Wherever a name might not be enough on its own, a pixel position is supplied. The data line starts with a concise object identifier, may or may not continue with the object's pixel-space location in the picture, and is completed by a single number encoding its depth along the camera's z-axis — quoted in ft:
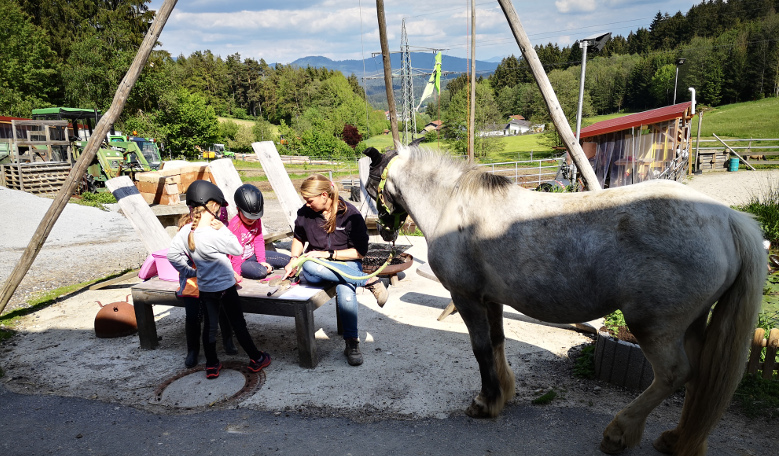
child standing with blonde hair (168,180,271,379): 12.84
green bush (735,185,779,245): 23.70
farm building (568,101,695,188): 53.21
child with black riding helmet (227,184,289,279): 15.53
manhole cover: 12.58
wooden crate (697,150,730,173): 76.64
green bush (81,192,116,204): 52.75
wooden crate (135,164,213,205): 34.12
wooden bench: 13.82
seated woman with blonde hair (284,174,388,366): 14.44
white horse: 8.03
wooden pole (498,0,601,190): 16.80
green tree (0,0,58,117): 94.84
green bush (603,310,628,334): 15.70
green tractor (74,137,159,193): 57.21
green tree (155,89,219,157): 114.62
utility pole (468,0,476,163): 44.08
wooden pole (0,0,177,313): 18.12
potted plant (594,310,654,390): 11.96
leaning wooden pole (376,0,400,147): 25.74
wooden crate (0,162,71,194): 51.60
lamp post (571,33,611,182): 23.04
